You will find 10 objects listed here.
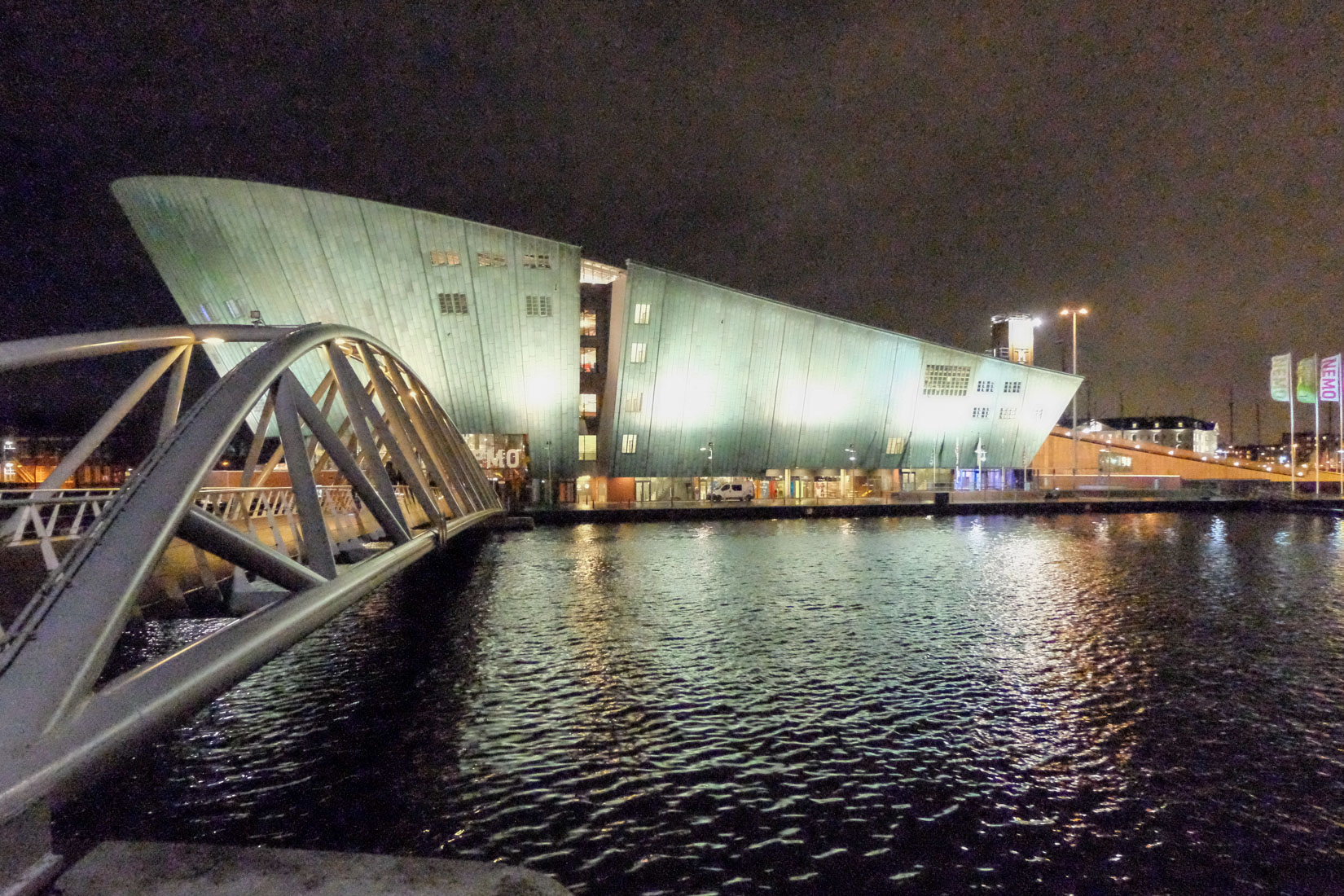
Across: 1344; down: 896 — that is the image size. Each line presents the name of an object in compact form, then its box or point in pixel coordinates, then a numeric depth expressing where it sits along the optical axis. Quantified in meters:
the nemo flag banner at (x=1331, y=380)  47.78
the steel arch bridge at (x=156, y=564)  4.15
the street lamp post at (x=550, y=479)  50.06
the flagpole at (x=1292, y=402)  51.53
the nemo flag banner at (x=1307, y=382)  50.44
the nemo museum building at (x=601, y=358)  42.69
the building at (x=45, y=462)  59.45
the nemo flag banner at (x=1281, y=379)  51.53
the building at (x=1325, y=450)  143.59
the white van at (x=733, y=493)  51.78
